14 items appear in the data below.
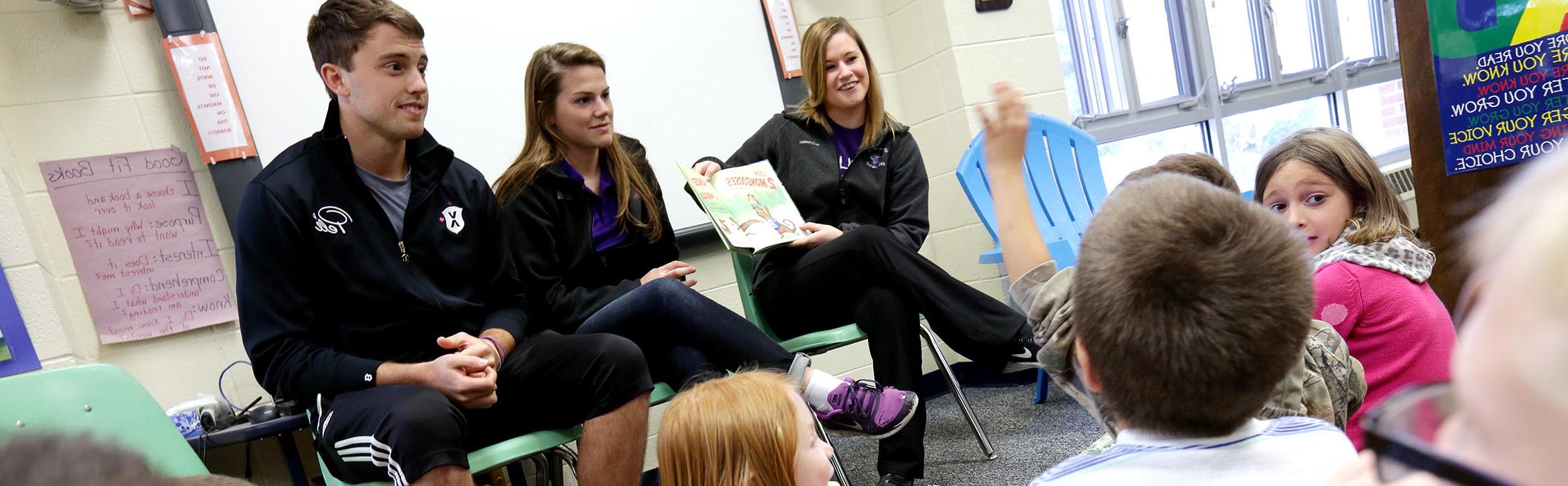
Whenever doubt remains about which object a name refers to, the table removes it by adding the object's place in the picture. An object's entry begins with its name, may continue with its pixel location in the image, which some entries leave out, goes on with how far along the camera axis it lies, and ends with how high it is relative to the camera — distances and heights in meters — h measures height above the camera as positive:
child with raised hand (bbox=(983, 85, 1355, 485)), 0.69 -0.28
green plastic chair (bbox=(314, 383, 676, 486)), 1.53 -0.51
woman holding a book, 2.02 -0.40
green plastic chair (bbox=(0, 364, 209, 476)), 1.52 -0.25
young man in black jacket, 1.47 -0.22
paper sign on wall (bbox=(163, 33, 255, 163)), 2.21 +0.35
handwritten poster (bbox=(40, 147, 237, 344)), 2.13 +0.02
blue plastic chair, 2.72 -0.48
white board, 2.33 +0.25
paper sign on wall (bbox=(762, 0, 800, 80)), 3.05 +0.21
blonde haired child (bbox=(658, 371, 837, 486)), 1.16 -0.44
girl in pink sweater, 1.34 -0.49
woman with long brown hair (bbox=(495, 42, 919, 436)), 1.85 -0.27
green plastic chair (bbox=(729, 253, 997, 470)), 2.04 -0.59
